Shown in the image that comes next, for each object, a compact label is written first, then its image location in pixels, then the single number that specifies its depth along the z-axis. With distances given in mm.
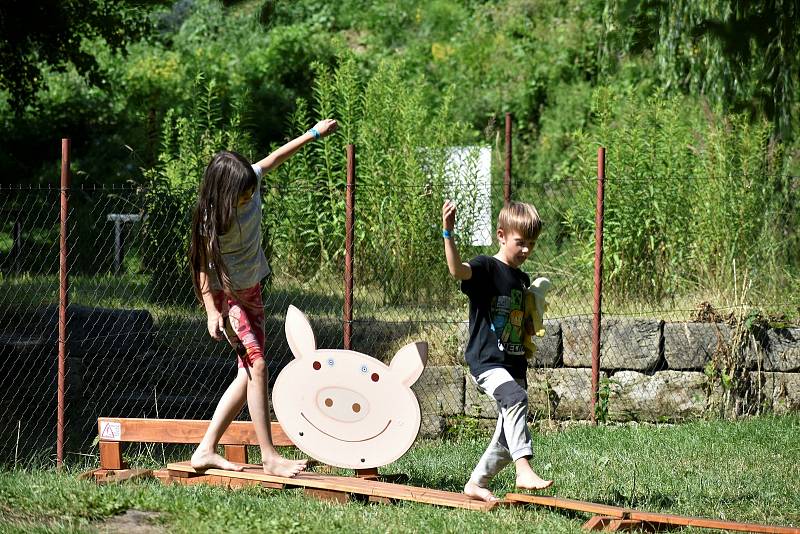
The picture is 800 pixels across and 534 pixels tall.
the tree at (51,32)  22922
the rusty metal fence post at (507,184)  17641
